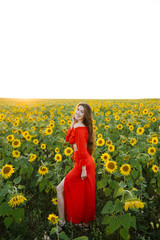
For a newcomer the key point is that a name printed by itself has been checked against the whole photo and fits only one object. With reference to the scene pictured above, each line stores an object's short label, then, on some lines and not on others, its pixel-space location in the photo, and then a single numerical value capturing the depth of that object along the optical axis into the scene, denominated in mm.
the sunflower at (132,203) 2043
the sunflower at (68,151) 4262
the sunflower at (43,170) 3576
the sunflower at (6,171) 3080
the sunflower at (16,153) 4209
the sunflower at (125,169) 3288
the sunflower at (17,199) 2344
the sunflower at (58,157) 4035
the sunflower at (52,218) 2506
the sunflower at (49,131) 5344
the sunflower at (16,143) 4785
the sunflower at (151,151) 4262
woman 3057
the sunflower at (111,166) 3164
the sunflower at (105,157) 3672
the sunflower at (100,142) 4524
